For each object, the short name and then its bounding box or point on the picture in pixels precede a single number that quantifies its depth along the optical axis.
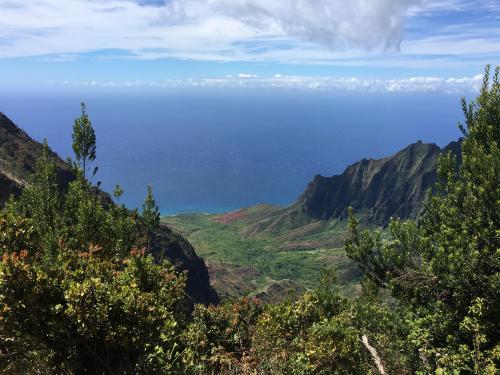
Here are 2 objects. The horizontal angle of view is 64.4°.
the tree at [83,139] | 36.18
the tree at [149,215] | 40.28
